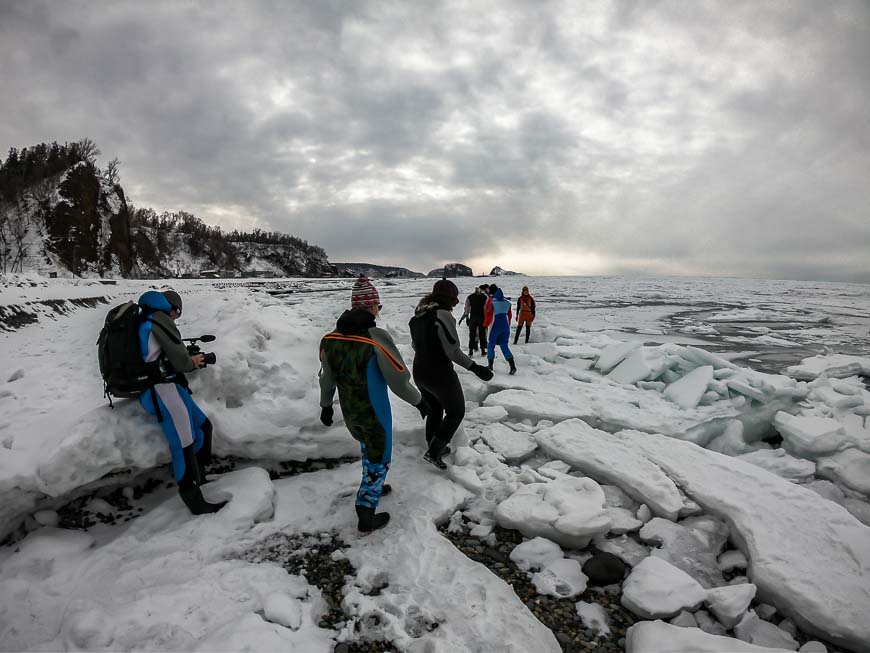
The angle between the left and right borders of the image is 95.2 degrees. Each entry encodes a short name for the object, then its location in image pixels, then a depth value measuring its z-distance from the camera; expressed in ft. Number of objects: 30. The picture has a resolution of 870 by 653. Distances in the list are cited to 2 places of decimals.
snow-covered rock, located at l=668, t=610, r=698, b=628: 7.22
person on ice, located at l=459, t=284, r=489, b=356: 29.17
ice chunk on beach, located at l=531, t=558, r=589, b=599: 8.14
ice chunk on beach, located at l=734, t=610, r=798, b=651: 6.99
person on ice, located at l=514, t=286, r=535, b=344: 32.99
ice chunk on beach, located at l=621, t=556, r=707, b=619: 7.44
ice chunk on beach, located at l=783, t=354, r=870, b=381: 22.79
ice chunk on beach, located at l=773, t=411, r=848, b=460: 13.70
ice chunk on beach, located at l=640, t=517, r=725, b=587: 8.64
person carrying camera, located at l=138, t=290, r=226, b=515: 9.21
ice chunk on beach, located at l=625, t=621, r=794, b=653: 6.34
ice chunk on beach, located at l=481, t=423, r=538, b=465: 13.55
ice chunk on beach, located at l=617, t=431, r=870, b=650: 7.26
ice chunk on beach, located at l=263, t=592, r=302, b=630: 7.04
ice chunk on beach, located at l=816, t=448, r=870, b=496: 12.26
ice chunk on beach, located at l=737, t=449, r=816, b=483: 13.15
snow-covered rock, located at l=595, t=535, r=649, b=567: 9.06
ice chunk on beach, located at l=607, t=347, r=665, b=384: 21.72
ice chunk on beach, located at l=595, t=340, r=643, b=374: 24.14
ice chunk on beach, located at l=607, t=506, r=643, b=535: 9.89
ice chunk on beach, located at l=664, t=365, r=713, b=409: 18.24
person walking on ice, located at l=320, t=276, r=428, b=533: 9.29
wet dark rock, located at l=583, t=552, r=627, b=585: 8.36
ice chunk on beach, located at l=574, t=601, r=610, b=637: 7.31
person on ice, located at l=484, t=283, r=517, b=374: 24.93
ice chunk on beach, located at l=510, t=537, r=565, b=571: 8.95
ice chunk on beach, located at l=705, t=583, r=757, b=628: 7.23
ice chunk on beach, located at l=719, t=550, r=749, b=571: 8.77
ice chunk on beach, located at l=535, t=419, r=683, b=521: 10.82
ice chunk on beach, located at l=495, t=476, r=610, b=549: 9.34
